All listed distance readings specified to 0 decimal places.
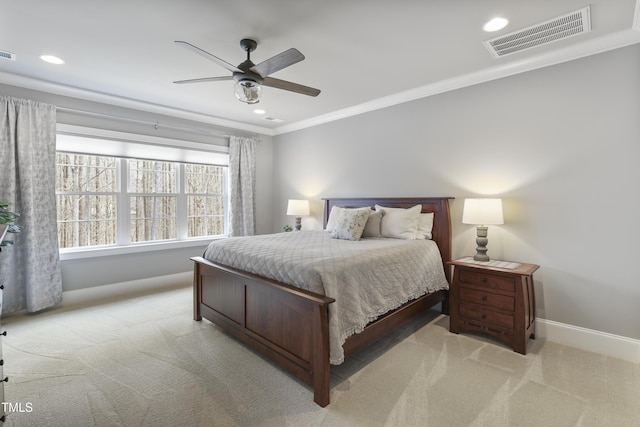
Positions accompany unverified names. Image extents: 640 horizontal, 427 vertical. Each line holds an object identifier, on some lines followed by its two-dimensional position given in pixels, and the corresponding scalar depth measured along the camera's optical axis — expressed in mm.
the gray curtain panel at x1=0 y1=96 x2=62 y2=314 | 3248
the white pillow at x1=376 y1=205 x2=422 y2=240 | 3438
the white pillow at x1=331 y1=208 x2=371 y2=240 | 3428
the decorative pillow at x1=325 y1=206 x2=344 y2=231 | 4188
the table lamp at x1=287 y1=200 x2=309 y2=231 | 4957
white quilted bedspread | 2051
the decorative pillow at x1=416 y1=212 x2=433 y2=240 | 3460
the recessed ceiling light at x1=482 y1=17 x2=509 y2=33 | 2271
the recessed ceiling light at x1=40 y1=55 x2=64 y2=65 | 2874
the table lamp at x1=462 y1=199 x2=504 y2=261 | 2844
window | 3934
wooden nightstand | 2556
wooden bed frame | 1927
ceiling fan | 2104
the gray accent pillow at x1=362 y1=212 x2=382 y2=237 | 3663
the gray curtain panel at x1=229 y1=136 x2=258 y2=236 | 5148
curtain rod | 3671
